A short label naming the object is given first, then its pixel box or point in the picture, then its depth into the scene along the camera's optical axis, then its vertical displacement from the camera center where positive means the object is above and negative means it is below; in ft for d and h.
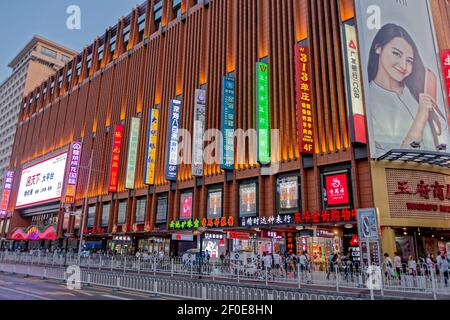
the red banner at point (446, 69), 99.59 +53.34
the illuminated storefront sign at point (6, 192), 236.32 +40.89
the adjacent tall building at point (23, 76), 310.65 +161.44
